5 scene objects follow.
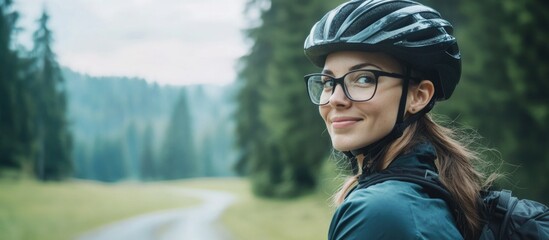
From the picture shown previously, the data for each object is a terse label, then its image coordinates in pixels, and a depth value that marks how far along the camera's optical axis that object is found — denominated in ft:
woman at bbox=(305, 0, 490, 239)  5.74
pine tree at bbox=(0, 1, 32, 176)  25.80
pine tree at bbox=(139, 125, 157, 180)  68.16
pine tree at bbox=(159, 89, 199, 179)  85.15
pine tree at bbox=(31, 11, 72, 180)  29.35
